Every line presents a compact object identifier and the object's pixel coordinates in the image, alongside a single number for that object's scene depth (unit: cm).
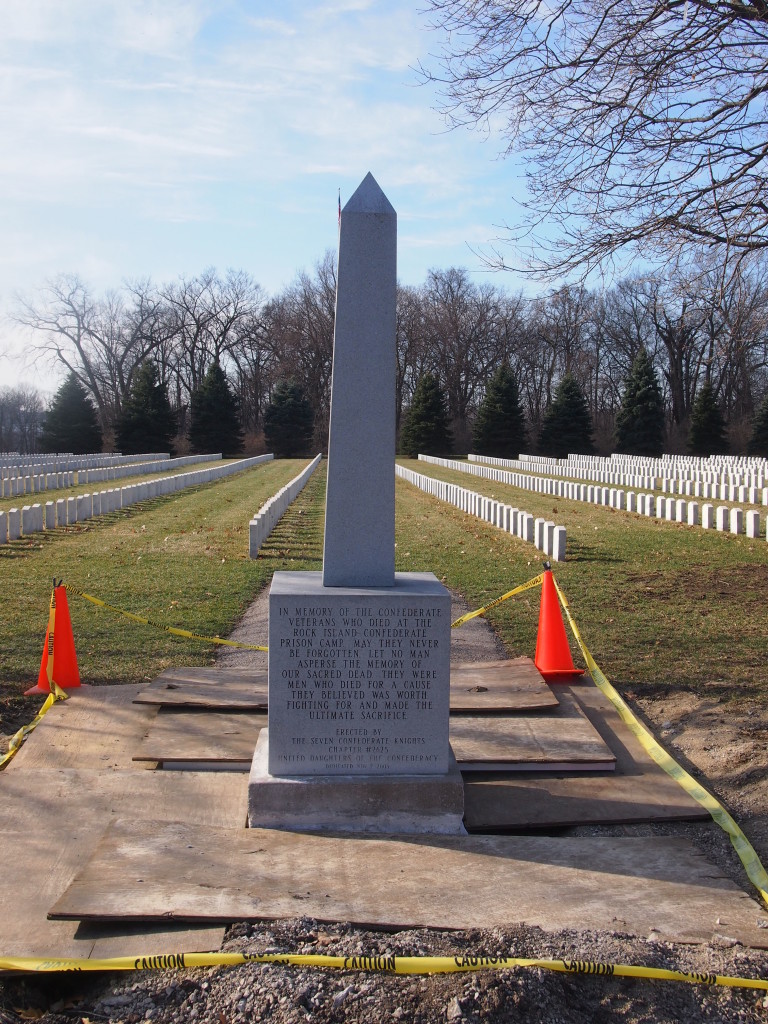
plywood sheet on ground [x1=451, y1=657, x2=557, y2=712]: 646
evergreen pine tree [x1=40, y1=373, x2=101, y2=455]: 6588
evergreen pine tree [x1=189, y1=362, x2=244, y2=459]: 7150
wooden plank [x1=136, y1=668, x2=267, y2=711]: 641
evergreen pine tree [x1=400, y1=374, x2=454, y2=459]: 6938
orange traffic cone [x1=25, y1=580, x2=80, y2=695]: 720
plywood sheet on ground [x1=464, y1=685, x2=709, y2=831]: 486
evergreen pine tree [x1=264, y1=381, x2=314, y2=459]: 7231
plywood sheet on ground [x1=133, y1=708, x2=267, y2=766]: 542
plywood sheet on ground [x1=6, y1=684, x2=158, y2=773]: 562
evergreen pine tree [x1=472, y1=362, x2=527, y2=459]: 6738
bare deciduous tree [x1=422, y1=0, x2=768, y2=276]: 828
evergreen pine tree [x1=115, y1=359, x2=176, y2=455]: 6819
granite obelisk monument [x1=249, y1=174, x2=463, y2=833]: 461
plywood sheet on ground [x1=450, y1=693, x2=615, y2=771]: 548
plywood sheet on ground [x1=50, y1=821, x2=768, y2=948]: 360
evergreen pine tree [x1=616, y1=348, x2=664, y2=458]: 6344
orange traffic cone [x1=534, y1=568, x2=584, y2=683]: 771
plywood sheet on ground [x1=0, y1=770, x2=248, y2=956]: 346
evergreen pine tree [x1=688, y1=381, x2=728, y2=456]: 6162
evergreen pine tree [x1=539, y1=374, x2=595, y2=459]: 6681
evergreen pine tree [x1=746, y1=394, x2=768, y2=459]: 5938
